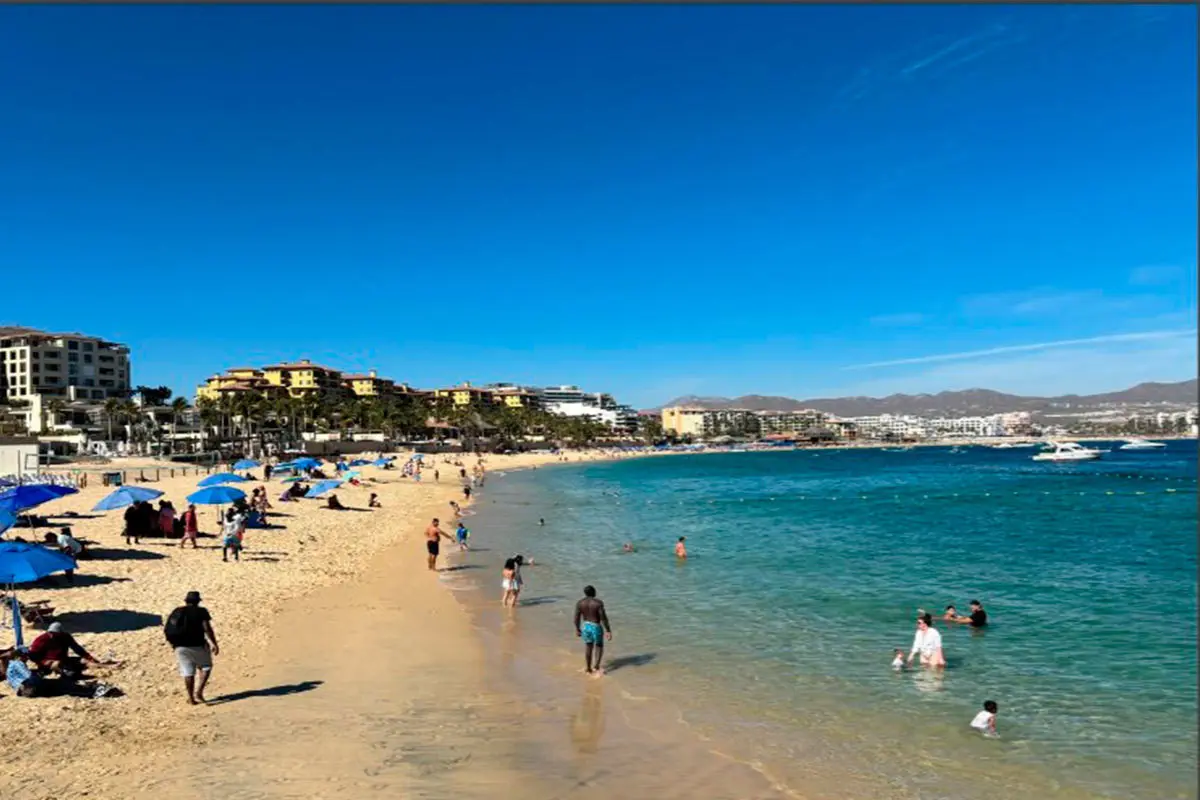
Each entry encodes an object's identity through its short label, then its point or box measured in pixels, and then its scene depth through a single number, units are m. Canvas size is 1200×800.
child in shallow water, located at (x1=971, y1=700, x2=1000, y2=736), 9.93
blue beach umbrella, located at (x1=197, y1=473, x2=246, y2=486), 26.88
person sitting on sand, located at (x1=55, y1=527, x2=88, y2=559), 17.17
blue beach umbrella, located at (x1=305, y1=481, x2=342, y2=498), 37.31
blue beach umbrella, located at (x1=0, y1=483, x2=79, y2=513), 17.00
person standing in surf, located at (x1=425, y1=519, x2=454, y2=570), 22.66
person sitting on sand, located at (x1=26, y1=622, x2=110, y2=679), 9.96
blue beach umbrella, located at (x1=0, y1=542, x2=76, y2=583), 11.55
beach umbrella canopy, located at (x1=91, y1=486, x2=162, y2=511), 20.03
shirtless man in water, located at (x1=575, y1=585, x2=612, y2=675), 12.15
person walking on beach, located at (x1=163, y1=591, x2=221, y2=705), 9.52
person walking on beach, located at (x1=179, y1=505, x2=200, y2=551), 21.16
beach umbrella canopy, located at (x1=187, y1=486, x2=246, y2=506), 21.95
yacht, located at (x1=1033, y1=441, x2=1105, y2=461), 116.06
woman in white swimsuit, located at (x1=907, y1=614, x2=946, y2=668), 12.77
